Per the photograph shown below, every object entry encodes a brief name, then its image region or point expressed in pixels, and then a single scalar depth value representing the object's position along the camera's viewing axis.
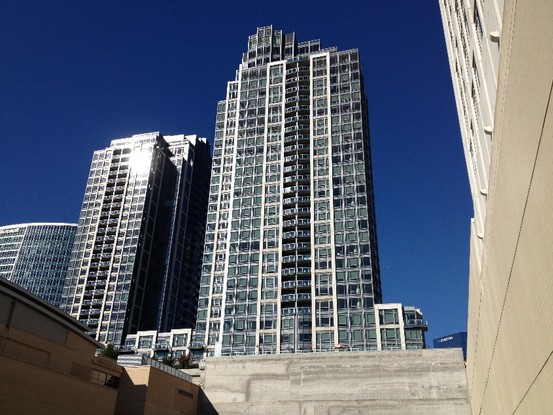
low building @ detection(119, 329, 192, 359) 113.43
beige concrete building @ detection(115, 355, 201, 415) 46.84
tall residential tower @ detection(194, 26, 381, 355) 99.31
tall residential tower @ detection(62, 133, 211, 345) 132.00
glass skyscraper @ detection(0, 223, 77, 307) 186.62
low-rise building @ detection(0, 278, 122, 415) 33.72
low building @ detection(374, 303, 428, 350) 94.00
